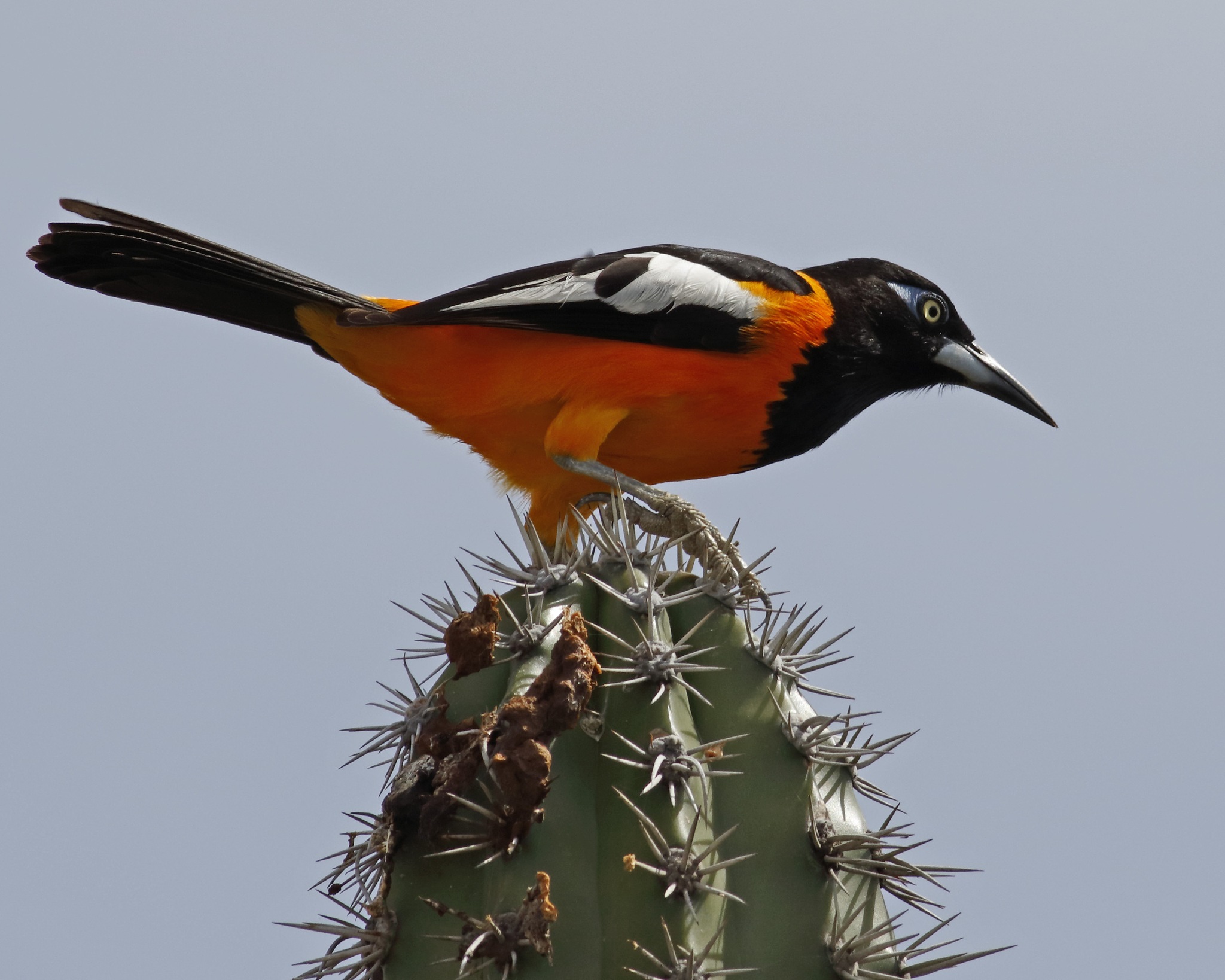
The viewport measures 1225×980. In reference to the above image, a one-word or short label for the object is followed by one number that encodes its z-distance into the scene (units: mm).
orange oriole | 9766
